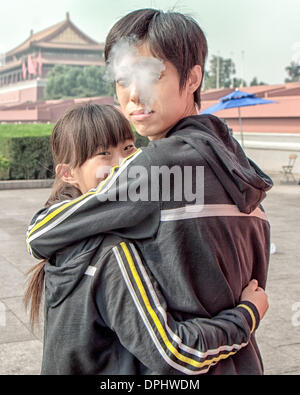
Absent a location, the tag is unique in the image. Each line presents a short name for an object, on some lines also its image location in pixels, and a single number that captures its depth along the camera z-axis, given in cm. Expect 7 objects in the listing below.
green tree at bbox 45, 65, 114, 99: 7012
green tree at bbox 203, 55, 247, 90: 6550
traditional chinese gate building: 7800
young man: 116
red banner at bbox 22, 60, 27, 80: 7988
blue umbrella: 1460
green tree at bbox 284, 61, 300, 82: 5369
